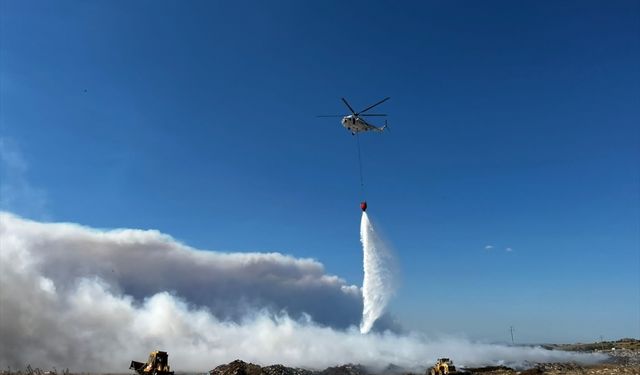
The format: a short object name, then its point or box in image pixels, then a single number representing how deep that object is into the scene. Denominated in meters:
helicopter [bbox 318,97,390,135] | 83.88
